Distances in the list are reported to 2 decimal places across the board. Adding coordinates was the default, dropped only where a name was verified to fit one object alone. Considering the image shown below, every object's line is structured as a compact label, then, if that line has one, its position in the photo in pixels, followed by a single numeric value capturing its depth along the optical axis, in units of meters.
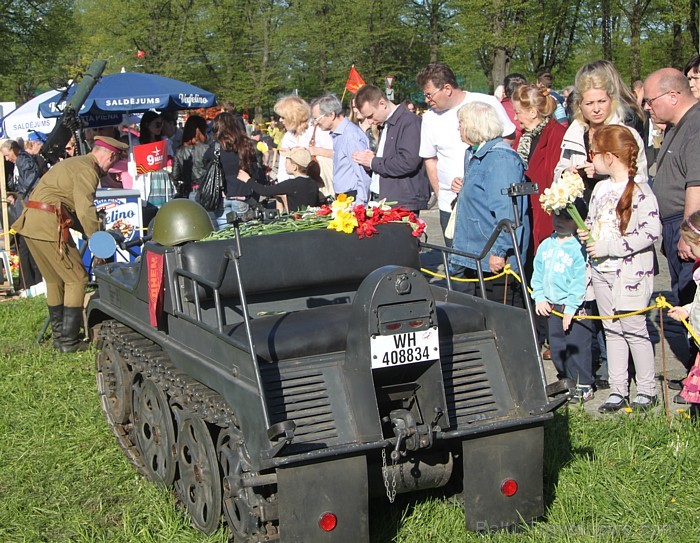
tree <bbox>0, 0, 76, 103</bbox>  40.00
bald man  6.99
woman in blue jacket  7.39
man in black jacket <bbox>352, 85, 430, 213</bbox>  9.55
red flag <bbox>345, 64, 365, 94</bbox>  19.78
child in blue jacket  6.98
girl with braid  6.55
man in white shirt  8.81
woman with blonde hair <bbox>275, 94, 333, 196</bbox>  11.43
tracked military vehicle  4.62
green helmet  6.42
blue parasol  14.52
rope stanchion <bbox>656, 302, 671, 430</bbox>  6.20
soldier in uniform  9.33
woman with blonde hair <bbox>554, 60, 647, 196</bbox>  7.41
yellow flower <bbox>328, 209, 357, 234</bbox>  6.17
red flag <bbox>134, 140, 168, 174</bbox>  13.22
